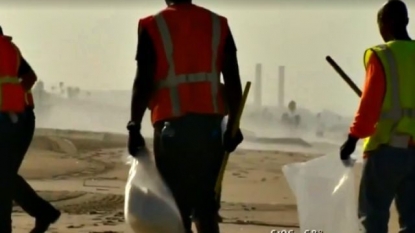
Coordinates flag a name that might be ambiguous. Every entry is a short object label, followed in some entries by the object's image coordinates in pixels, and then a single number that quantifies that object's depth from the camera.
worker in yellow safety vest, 10.65
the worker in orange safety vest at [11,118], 11.67
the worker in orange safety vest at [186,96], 10.00
